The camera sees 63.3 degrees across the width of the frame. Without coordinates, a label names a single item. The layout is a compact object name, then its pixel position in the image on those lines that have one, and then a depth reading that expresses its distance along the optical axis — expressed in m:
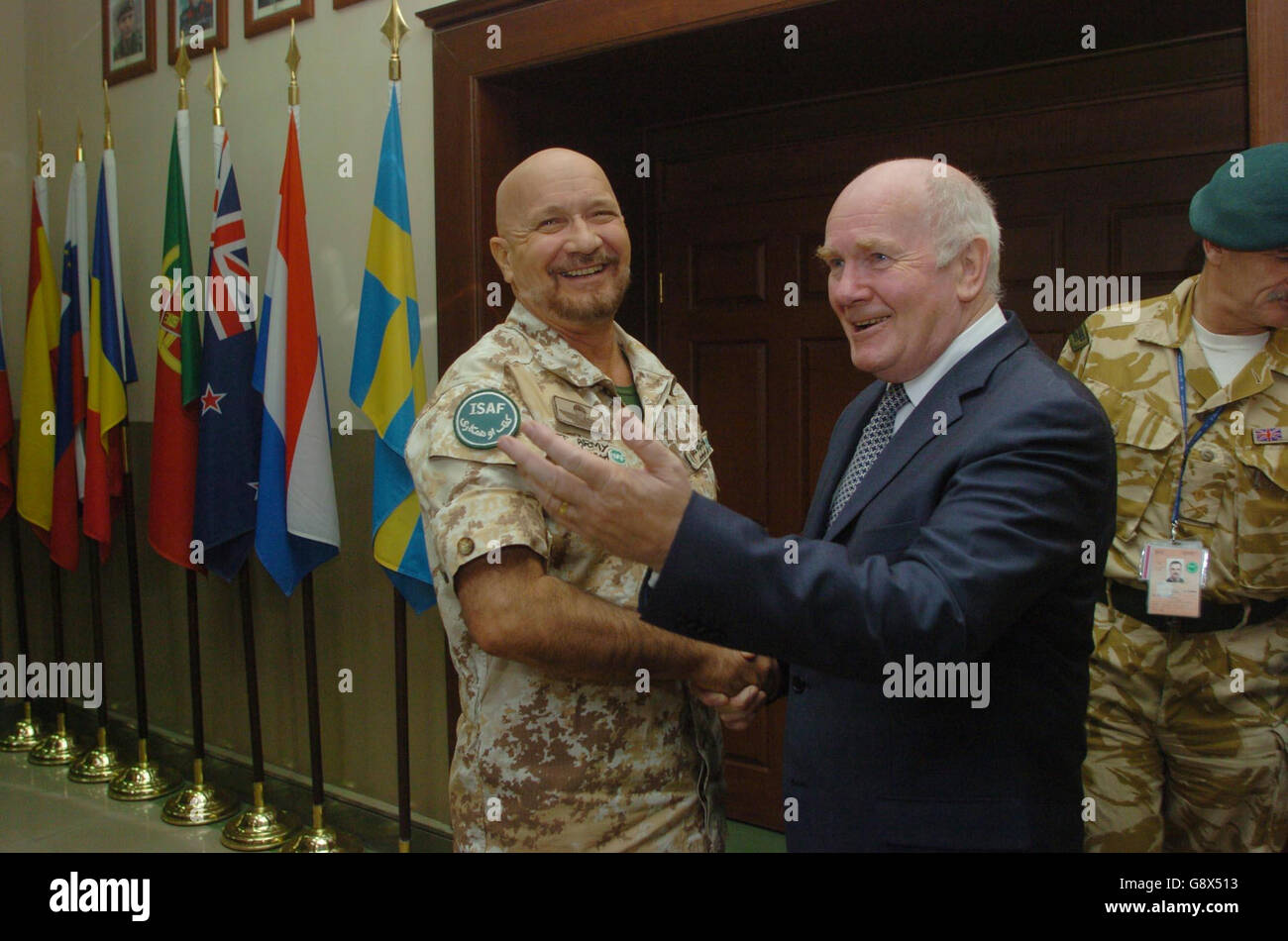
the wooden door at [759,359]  2.73
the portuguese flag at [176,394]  3.02
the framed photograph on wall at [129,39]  3.60
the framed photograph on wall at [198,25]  3.30
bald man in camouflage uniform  1.33
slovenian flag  3.44
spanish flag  3.60
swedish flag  2.53
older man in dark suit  0.96
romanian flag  3.29
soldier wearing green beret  1.67
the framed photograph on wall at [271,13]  3.04
